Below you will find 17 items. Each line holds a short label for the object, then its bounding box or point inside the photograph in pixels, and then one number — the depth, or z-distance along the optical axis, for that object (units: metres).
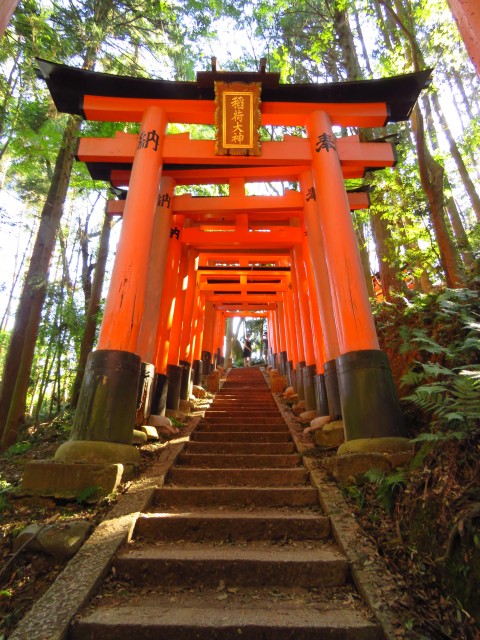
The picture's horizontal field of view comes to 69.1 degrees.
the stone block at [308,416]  7.04
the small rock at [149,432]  5.31
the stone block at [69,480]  3.51
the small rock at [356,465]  3.69
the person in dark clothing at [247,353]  22.48
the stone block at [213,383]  11.75
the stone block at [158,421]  5.92
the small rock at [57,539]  2.72
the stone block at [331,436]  5.04
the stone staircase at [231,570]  2.10
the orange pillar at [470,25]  2.77
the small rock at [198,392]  10.19
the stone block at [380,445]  3.88
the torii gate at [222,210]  4.41
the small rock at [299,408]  8.05
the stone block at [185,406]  8.02
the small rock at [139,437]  4.98
